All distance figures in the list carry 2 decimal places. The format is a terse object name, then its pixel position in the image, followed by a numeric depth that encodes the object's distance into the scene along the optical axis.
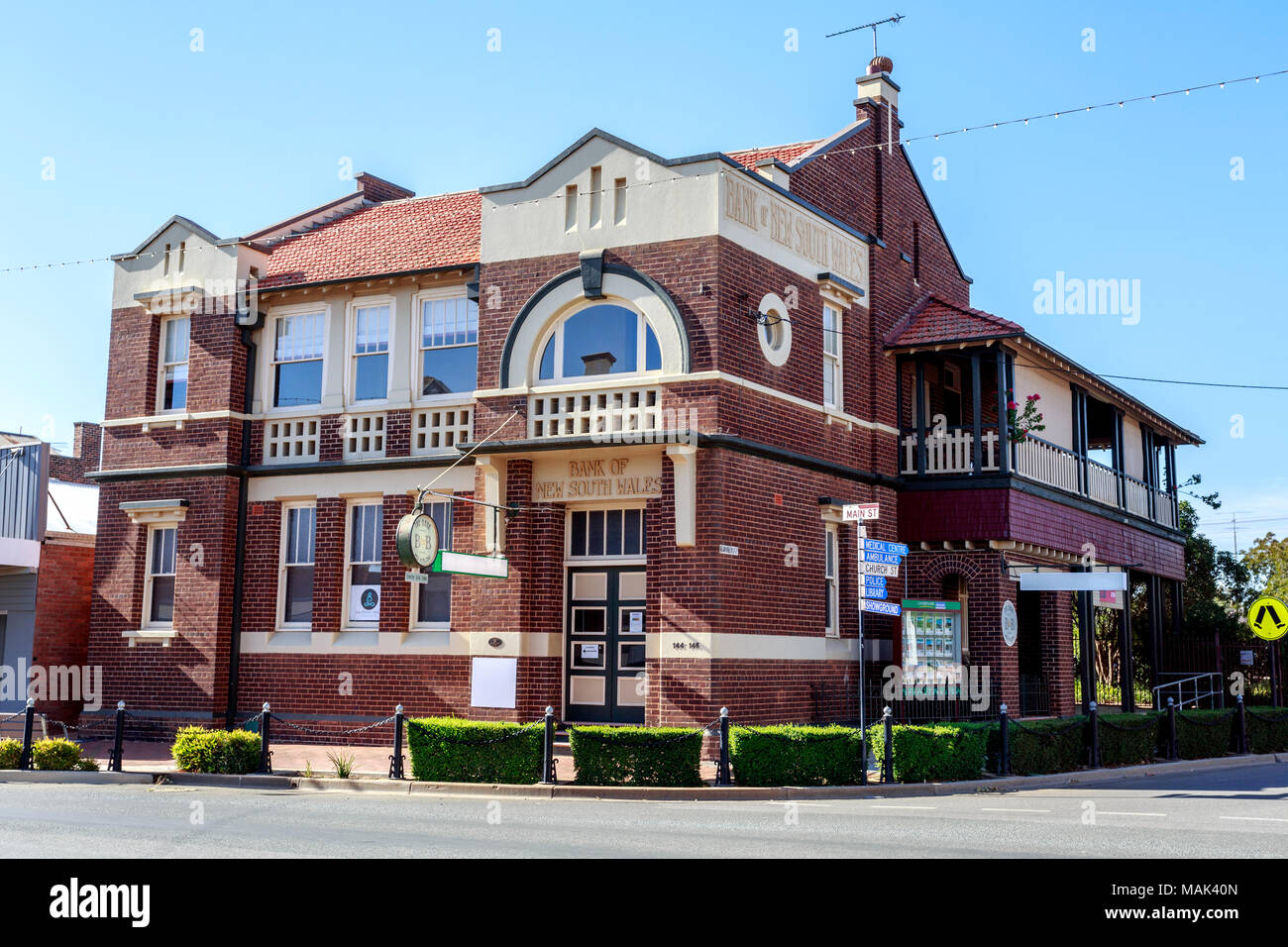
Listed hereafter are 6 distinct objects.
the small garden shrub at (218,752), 16.92
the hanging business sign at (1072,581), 21.28
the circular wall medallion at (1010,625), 22.16
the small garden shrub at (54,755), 17.44
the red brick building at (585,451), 19.03
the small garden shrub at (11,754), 17.53
